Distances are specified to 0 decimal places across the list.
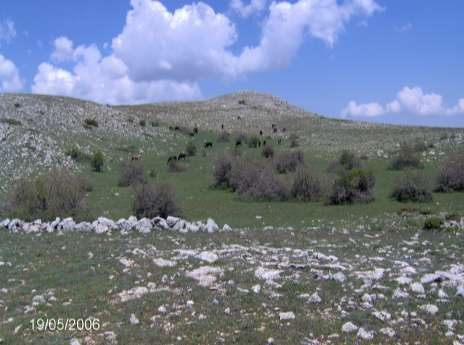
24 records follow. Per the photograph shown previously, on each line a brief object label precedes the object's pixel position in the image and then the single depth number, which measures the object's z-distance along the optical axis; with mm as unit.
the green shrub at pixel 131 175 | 31997
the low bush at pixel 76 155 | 41406
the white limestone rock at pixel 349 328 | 7145
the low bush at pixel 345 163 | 35609
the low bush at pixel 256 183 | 27203
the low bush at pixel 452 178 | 28227
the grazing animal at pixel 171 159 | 41794
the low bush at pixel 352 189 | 25547
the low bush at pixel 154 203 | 22078
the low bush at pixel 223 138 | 57788
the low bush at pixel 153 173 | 36309
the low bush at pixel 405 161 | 36191
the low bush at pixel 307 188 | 26844
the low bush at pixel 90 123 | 54500
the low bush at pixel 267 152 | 45312
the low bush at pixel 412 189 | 25938
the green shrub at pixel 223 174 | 31578
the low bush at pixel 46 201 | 19938
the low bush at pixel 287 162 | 37219
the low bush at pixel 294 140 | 54375
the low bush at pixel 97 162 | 38625
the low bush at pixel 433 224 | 16984
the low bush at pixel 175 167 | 38438
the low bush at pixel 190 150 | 47344
